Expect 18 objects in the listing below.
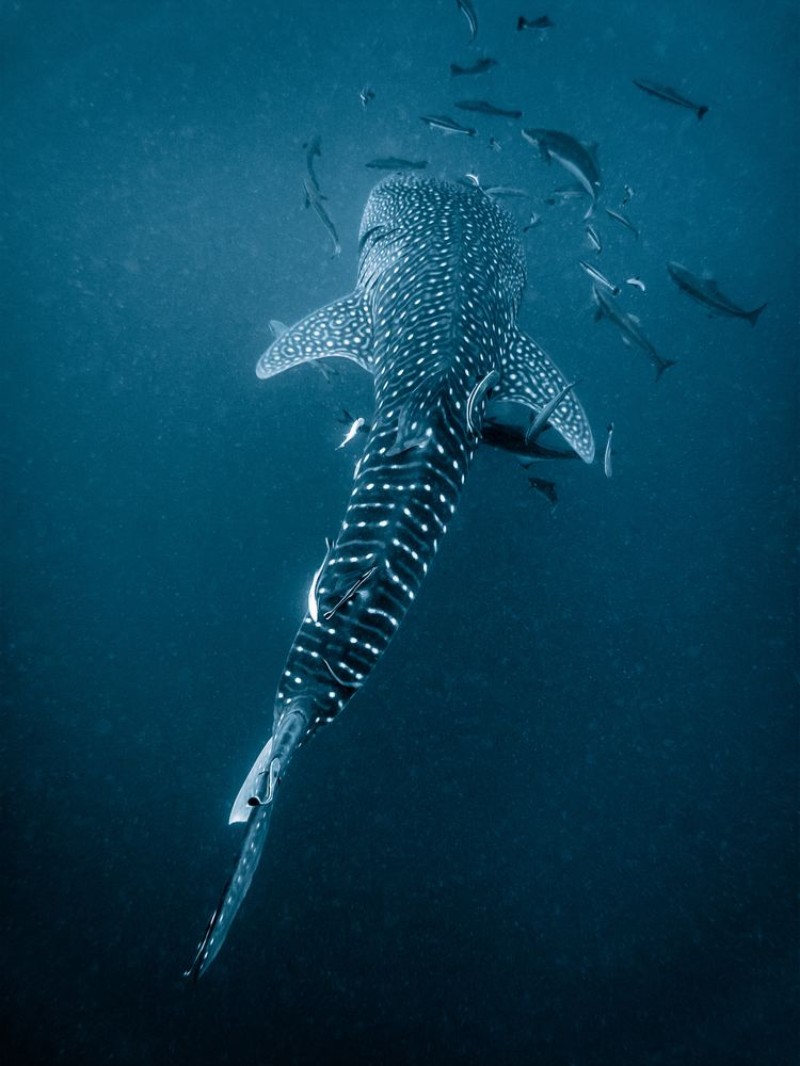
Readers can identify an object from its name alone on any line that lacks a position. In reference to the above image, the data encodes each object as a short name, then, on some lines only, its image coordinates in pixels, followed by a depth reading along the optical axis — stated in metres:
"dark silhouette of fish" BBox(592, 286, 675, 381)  4.76
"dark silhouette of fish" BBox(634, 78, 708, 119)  4.99
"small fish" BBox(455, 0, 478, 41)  5.45
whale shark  2.60
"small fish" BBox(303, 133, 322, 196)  4.99
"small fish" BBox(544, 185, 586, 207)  5.55
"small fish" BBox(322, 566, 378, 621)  2.58
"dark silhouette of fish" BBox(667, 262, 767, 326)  4.82
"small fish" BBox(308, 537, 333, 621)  2.65
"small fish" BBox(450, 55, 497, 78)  6.33
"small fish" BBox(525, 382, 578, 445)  3.52
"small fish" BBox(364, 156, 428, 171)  5.94
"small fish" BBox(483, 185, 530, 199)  6.00
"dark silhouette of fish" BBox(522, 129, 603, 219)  4.75
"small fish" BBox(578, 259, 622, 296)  4.78
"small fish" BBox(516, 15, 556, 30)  5.89
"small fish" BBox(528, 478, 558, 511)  4.77
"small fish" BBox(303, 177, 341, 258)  4.56
